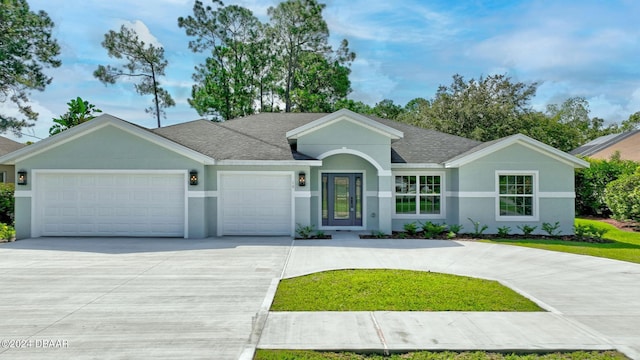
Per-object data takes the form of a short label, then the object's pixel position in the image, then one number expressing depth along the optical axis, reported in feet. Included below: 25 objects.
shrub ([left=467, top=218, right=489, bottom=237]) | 45.05
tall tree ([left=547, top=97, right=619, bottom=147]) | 186.18
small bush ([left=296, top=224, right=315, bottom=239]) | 42.19
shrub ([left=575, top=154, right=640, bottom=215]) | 62.64
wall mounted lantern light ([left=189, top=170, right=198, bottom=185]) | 41.14
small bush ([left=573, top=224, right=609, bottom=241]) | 43.91
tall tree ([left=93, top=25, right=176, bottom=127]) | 105.09
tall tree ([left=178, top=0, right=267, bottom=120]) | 104.32
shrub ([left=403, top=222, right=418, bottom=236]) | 45.47
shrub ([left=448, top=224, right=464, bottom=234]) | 44.98
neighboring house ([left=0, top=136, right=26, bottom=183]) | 77.41
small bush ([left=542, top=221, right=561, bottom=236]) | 45.42
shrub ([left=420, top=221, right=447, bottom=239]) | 44.60
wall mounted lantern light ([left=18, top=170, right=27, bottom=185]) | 40.91
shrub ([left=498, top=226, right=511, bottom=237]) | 45.24
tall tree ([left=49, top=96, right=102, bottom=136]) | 75.00
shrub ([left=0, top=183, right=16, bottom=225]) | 56.18
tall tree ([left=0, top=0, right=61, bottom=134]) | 83.35
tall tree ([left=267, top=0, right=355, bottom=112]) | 105.81
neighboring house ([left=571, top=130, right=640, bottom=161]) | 104.12
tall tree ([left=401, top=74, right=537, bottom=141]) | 98.73
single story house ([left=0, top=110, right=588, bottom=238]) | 41.06
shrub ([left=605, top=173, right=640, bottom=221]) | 51.70
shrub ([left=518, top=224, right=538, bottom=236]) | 45.13
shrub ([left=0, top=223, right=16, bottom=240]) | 41.31
